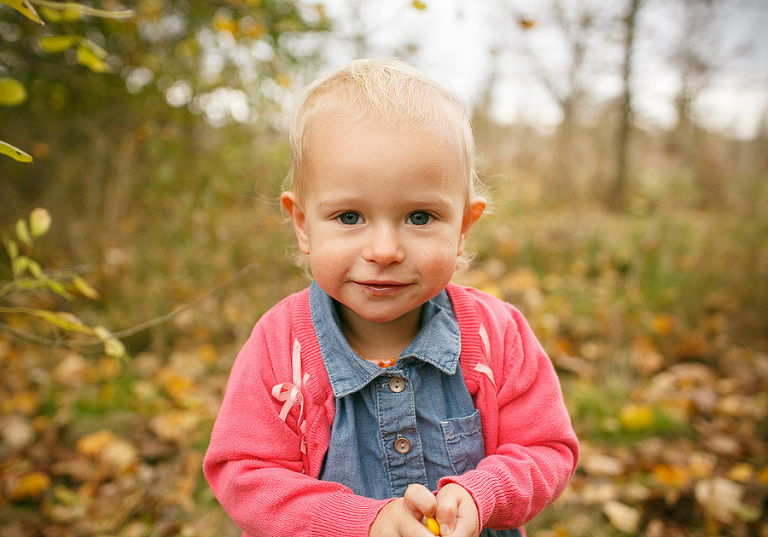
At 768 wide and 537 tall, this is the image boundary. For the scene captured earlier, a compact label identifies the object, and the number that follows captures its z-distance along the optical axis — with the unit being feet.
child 1.45
